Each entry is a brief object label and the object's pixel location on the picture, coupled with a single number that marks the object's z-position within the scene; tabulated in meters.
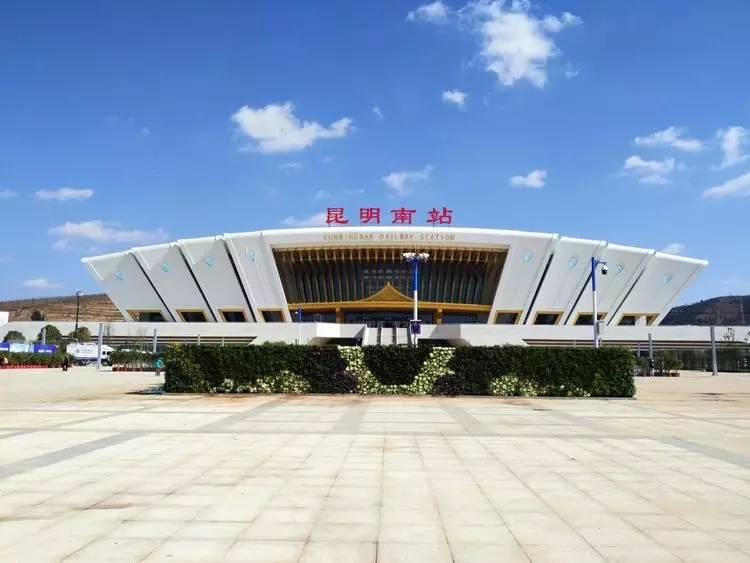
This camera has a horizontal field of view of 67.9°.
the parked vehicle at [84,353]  57.97
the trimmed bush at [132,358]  46.00
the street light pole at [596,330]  27.42
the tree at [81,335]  64.81
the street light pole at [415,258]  32.47
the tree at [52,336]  65.81
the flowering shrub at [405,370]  22.02
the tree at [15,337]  65.66
